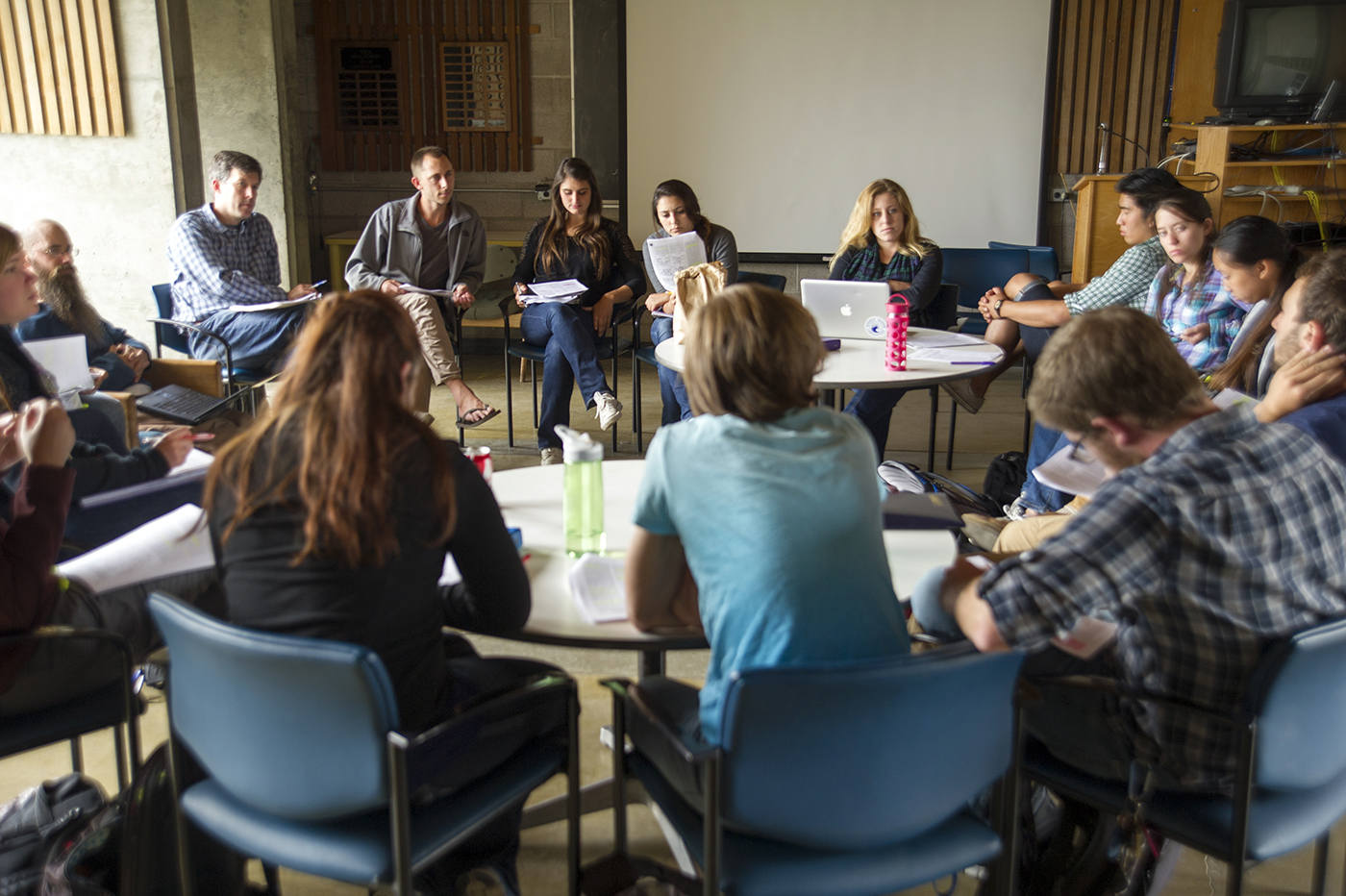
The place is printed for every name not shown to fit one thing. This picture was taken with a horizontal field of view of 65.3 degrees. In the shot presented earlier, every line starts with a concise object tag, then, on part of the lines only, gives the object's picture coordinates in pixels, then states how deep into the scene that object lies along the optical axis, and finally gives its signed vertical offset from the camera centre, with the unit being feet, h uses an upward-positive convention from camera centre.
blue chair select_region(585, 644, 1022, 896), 4.09 -2.32
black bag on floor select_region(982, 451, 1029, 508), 12.53 -3.38
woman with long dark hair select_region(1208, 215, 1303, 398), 10.17 -0.76
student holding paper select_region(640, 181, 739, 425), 14.90 -0.78
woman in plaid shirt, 11.72 -1.11
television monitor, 18.70 +2.42
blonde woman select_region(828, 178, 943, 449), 14.98 -0.83
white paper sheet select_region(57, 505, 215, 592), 6.50 -2.28
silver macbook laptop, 12.98 -1.39
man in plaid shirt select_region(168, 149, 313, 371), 14.25 -1.18
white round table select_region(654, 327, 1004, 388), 11.39 -1.93
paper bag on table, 12.46 -1.09
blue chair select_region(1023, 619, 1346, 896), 4.53 -2.53
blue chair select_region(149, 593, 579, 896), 4.28 -2.38
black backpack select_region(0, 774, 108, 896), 5.42 -3.37
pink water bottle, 11.80 -1.63
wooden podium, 20.16 -0.69
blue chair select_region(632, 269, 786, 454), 15.15 -2.26
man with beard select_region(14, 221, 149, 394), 11.45 -1.30
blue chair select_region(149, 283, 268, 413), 14.08 -2.00
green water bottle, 6.15 -1.74
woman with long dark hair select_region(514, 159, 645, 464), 15.38 -1.36
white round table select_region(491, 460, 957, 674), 5.23 -2.10
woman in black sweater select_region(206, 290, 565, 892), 4.60 -1.37
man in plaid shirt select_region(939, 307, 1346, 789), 4.46 -1.49
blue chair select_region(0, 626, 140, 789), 5.53 -2.80
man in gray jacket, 15.66 -1.01
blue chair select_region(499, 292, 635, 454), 15.66 -2.32
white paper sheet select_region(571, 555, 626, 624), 5.41 -2.08
